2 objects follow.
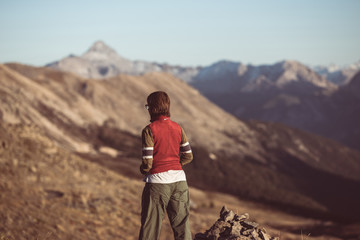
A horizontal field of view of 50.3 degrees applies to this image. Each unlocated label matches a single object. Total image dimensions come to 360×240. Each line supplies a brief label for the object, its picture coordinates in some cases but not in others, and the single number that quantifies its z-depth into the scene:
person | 5.23
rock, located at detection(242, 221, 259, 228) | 6.32
